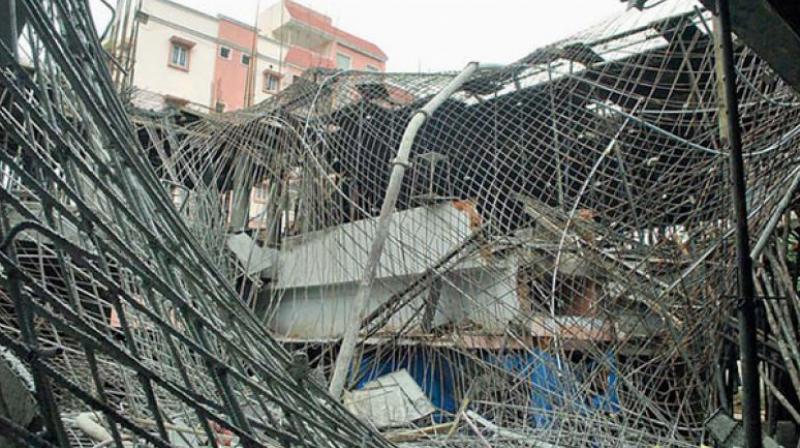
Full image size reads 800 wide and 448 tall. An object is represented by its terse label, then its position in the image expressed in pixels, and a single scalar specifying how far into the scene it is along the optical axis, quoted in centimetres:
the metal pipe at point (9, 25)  104
